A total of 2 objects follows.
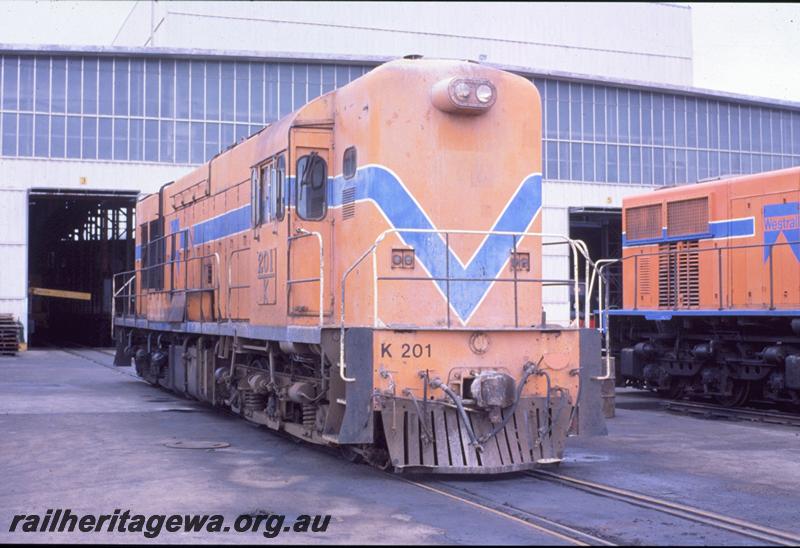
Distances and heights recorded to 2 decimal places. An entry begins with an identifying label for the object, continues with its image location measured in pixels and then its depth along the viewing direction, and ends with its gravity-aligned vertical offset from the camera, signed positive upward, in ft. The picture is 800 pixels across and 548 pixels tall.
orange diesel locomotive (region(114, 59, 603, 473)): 27.55 +1.06
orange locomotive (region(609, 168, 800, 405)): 46.01 +1.21
